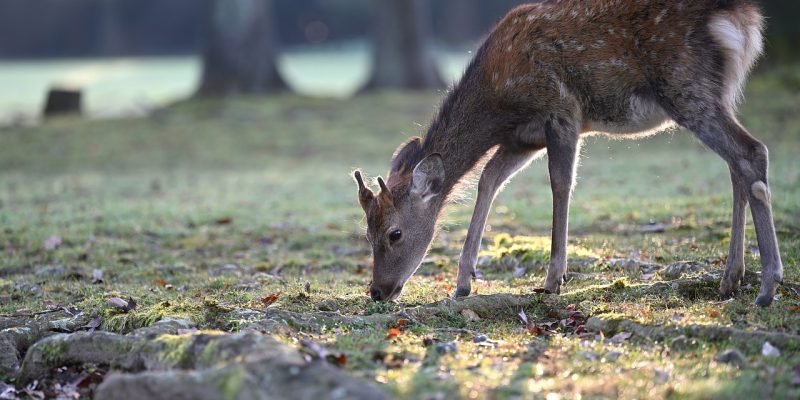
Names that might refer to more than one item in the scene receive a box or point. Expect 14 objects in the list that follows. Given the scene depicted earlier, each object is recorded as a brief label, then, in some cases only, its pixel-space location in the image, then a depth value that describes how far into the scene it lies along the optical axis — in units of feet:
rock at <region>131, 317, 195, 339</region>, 37.11
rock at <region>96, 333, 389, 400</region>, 29.12
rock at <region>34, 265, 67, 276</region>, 57.67
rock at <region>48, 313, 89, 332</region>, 42.27
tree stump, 159.53
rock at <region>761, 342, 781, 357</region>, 34.68
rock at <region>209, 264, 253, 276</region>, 58.18
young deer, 44.55
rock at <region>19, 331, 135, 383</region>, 37.55
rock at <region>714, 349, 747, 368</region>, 34.04
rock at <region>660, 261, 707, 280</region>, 49.28
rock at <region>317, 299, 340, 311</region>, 44.53
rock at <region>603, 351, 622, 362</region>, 35.32
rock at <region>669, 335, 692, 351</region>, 36.45
